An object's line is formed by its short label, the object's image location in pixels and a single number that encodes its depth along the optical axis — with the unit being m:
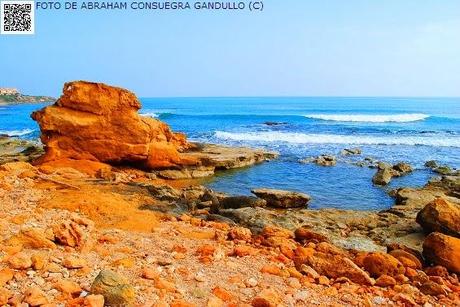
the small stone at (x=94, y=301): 5.37
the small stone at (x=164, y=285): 6.25
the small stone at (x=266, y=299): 6.17
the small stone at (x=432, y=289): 7.44
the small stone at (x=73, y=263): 6.51
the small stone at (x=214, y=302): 6.04
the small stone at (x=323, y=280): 7.51
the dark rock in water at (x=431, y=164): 25.31
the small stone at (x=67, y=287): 5.73
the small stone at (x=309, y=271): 7.77
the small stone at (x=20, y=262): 6.21
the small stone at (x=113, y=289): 5.57
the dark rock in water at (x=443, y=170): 23.43
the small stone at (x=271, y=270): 7.70
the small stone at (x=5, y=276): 5.80
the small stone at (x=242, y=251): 8.52
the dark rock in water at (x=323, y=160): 25.28
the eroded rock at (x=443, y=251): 8.77
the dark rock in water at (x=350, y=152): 29.84
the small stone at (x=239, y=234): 9.90
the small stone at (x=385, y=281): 7.67
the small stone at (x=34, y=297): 5.34
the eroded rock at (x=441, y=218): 11.01
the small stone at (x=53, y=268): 6.31
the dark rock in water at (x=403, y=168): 23.57
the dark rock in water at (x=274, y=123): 56.31
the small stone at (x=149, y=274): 6.56
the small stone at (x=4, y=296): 5.26
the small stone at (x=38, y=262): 6.29
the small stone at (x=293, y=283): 7.20
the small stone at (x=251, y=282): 7.00
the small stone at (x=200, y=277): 6.89
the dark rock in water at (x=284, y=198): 15.49
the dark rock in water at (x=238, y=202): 14.06
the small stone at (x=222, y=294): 6.36
